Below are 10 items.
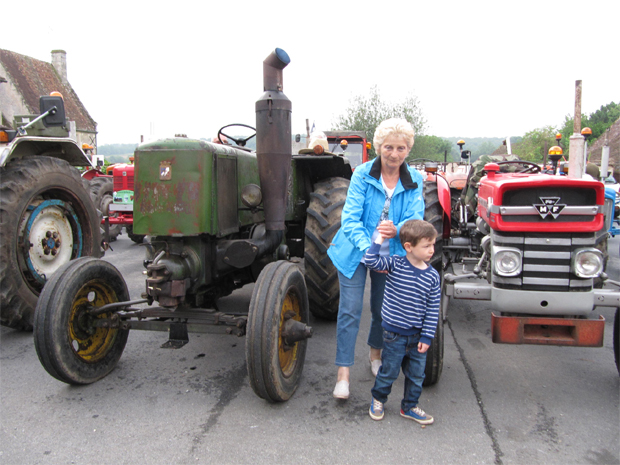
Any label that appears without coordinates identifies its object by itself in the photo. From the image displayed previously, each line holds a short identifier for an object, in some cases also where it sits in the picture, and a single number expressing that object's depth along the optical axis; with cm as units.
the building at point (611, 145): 2494
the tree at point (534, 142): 4594
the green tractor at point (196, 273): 273
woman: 271
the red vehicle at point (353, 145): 1177
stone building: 2873
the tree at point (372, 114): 3631
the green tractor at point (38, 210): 384
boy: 249
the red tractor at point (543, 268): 275
